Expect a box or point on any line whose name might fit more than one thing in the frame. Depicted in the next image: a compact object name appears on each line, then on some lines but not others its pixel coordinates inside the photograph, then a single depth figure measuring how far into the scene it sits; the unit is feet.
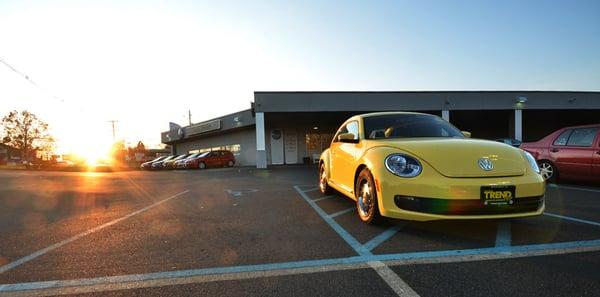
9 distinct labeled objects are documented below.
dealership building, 63.36
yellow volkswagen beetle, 10.68
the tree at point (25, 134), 167.32
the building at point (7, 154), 218.75
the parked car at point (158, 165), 89.04
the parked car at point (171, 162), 86.84
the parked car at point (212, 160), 79.71
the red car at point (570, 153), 22.20
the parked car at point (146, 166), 91.10
